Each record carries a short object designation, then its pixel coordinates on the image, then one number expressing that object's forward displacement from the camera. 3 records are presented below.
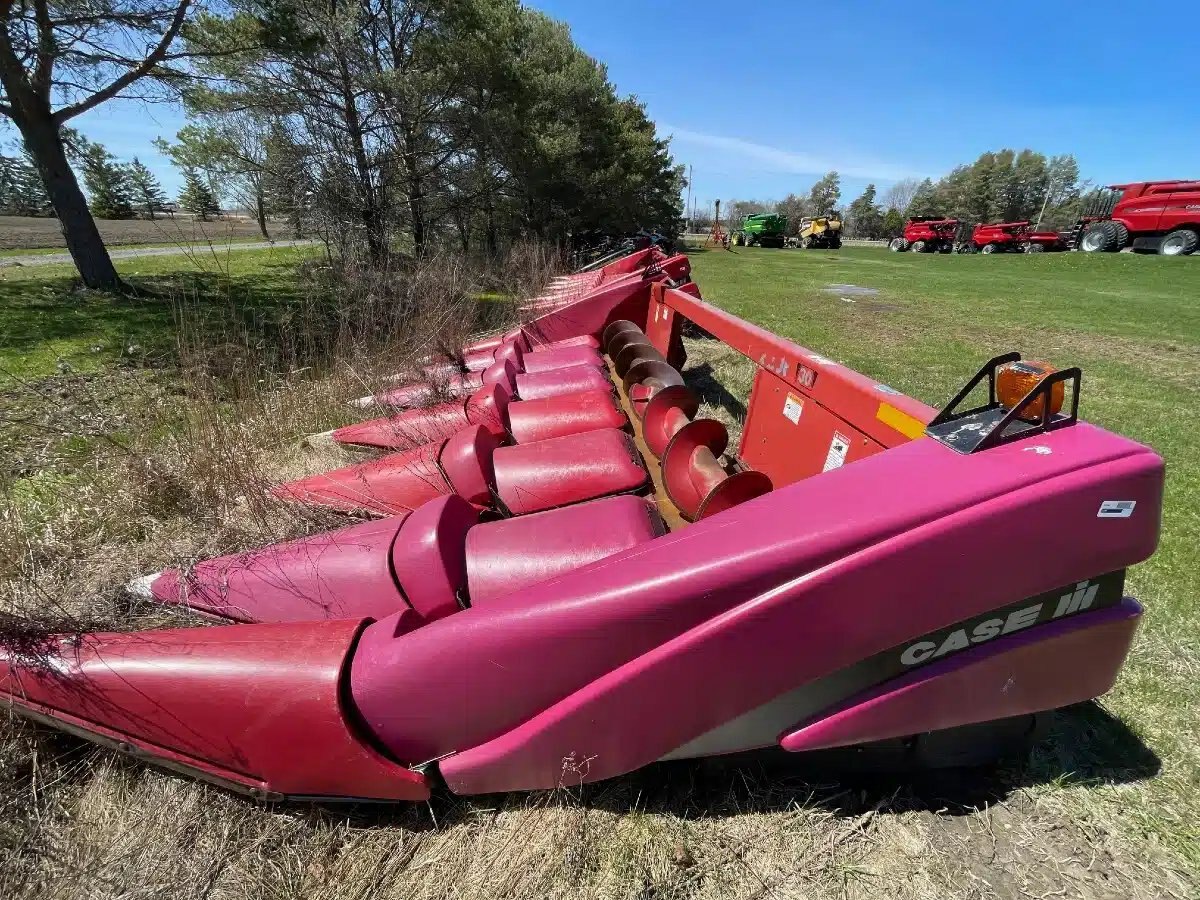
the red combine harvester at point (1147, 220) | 21.67
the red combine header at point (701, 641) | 1.14
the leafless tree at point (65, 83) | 7.86
